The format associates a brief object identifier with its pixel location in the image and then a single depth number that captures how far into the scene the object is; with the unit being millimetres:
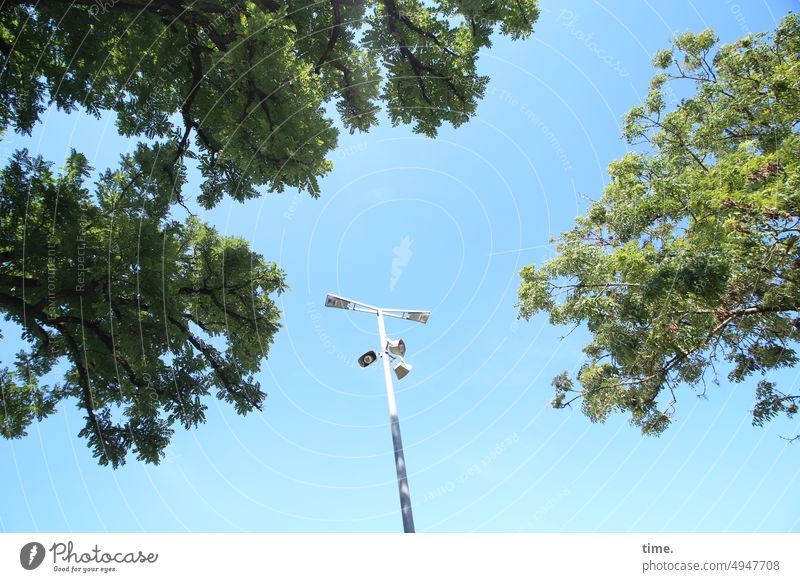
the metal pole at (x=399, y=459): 5161
